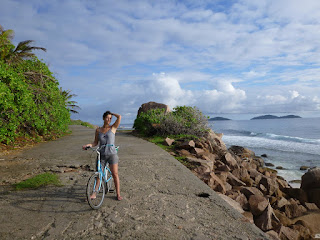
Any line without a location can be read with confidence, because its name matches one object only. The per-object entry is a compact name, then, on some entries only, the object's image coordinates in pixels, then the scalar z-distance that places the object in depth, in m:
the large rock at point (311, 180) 8.33
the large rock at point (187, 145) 9.49
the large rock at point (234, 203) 5.04
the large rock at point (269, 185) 8.17
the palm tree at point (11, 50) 11.30
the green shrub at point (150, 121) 12.87
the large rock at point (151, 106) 15.62
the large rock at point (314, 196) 7.75
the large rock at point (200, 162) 7.58
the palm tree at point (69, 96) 32.89
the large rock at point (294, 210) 6.43
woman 4.02
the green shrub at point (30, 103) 8.88
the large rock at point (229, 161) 9.80
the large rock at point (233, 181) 7.55
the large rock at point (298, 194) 7.91
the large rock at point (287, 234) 4.48
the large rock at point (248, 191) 6.37
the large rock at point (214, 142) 11.31
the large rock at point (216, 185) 6.19
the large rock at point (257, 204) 5.37
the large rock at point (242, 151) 15.86
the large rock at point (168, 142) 10.16
